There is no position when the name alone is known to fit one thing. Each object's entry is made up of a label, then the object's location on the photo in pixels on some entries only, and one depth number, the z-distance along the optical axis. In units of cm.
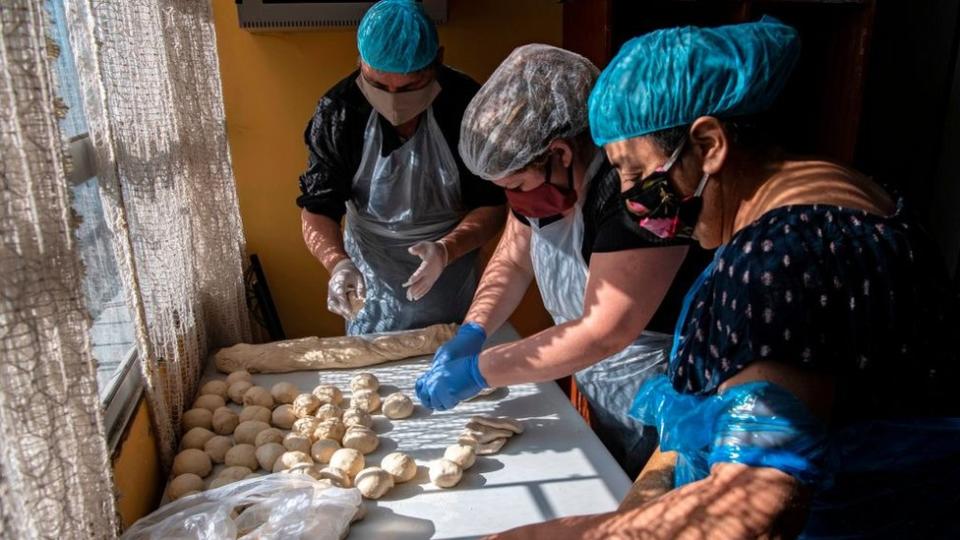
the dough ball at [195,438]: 160
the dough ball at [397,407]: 170
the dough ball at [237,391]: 181
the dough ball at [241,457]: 152
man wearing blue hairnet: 188
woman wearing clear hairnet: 128
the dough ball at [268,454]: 152
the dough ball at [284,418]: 169
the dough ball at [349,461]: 146
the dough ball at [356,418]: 164
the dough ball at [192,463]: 150
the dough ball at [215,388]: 181
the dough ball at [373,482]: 137
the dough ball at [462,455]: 145
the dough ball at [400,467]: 142
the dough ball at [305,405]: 171
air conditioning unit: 258
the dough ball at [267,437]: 158
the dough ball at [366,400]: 172
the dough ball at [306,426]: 162
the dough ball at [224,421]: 166
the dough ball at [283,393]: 178
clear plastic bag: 121
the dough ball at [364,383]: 178
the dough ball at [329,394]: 175
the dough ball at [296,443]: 156
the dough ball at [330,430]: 159
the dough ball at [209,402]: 175
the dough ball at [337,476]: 142
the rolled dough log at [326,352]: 196
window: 135
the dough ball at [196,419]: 168
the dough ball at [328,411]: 166
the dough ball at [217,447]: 156
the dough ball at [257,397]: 175
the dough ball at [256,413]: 168
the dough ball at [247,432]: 162
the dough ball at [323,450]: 153
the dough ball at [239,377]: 186
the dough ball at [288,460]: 148
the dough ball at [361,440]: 154
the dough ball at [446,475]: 141
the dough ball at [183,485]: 141
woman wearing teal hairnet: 78
